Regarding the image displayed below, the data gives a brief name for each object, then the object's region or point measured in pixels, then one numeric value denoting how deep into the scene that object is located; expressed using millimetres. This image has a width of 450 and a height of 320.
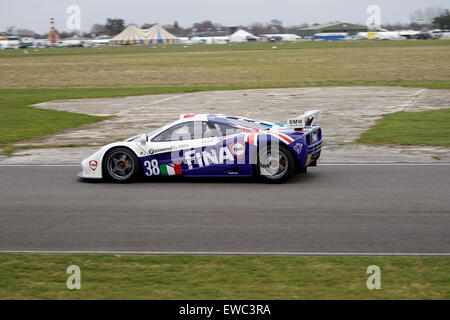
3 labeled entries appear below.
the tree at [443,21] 166000
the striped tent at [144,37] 166750
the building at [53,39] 149125
